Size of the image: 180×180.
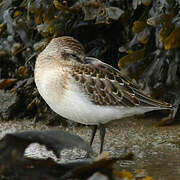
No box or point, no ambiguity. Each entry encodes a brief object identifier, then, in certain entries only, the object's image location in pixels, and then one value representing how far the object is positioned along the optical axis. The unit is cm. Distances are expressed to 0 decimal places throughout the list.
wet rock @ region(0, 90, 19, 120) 1095
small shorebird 815
